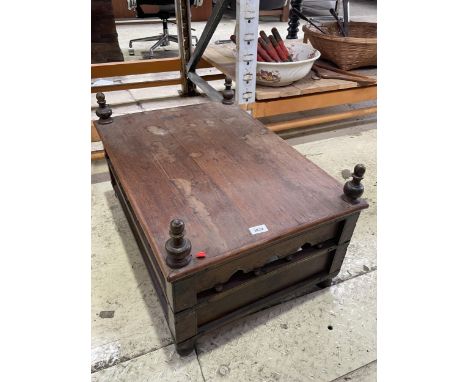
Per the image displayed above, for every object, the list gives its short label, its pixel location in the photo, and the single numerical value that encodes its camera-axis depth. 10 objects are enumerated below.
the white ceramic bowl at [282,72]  1.79
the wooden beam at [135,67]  2.23
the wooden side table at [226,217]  0.86
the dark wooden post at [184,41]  2.20
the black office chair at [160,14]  3.11
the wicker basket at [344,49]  2.01
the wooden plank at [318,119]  2.13
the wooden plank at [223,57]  2.02
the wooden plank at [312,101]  1.89
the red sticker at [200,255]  0.80
